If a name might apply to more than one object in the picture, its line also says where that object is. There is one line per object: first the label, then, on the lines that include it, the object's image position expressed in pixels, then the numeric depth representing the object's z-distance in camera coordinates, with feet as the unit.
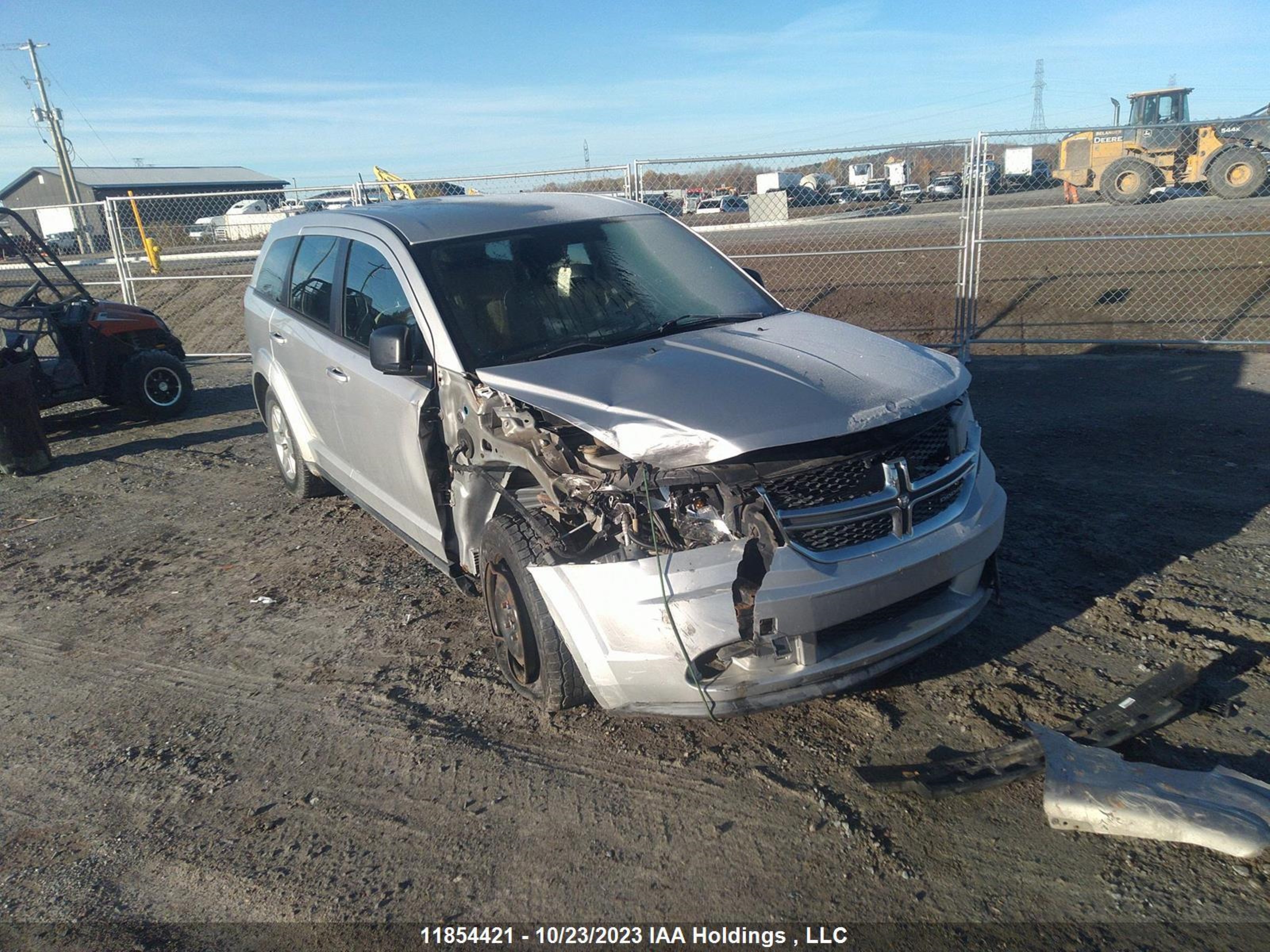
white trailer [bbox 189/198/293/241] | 68.54
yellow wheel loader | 61.98
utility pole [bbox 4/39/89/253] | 125.59
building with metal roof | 181.27
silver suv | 9.96
